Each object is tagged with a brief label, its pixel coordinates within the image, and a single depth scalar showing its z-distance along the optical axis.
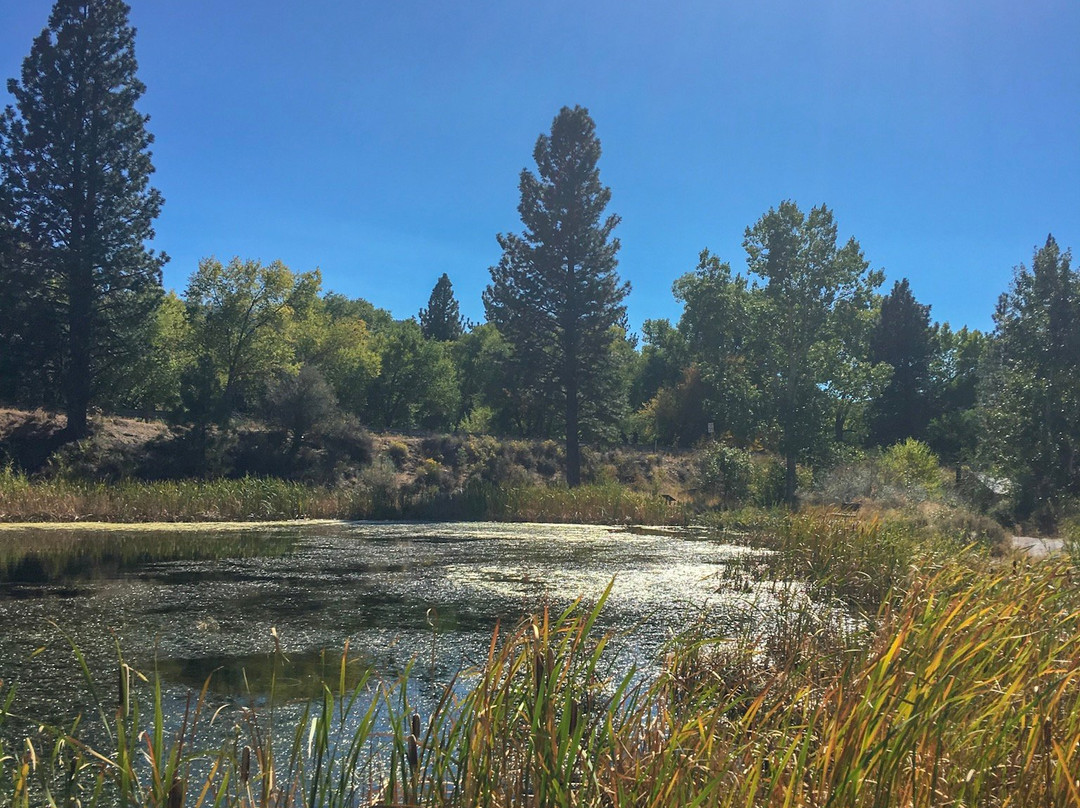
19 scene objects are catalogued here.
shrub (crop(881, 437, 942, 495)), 22.00
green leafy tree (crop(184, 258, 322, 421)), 35.38
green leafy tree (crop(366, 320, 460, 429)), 46.88
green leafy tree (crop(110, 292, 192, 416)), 31.80
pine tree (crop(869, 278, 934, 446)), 44.69
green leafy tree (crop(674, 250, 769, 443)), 28.59
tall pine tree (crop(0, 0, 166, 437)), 26.70
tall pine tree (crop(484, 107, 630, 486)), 31.36
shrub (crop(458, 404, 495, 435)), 45.97
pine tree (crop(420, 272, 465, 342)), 71.50
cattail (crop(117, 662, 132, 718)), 2.30
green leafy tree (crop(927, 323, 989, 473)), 41.66
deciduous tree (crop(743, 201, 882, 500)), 27.89
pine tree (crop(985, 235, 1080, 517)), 22.14
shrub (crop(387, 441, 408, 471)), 31.88
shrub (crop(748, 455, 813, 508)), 26.69
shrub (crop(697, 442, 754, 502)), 26.95
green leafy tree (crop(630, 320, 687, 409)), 50.69
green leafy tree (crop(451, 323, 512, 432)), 36.66
